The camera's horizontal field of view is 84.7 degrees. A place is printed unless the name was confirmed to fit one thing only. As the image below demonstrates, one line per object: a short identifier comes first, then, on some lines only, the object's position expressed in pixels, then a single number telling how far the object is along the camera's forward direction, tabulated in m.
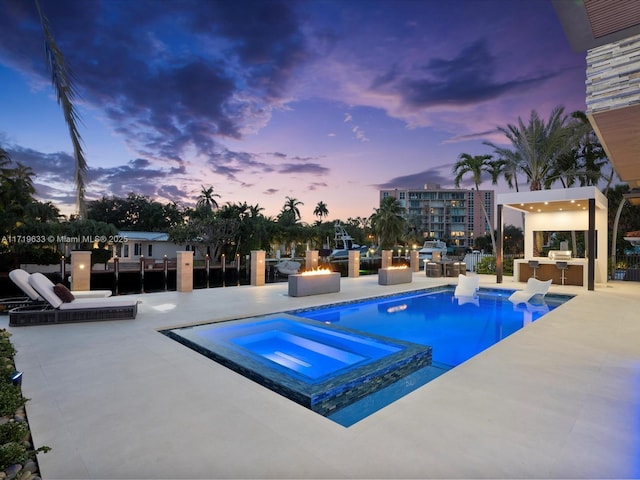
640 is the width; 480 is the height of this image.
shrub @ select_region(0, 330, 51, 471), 2.03
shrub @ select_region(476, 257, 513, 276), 17.91
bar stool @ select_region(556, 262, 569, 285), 13.40
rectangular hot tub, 3.83
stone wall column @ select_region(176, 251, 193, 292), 11.15
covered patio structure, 12.69
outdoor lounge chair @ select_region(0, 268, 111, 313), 6.62
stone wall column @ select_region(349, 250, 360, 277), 16.59
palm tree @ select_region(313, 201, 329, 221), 72.62
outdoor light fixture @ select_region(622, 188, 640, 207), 10.46
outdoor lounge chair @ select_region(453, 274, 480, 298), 11.79
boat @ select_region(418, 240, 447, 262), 30.06
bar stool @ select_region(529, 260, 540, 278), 14.12
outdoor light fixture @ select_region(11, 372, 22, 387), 3.32
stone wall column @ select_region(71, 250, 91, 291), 9.87
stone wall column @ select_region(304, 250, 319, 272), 14.87
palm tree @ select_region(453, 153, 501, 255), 19.67
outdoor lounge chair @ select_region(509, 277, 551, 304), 10.21
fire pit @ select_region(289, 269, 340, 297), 10.31
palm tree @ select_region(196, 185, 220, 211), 45.56
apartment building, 70.12
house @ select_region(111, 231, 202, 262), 32.75
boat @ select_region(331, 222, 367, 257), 42.08
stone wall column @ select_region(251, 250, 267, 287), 13.02
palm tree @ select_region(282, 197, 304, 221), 58.00
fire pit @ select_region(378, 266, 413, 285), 13.83
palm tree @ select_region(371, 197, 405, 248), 34.78
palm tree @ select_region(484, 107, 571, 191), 17.38
